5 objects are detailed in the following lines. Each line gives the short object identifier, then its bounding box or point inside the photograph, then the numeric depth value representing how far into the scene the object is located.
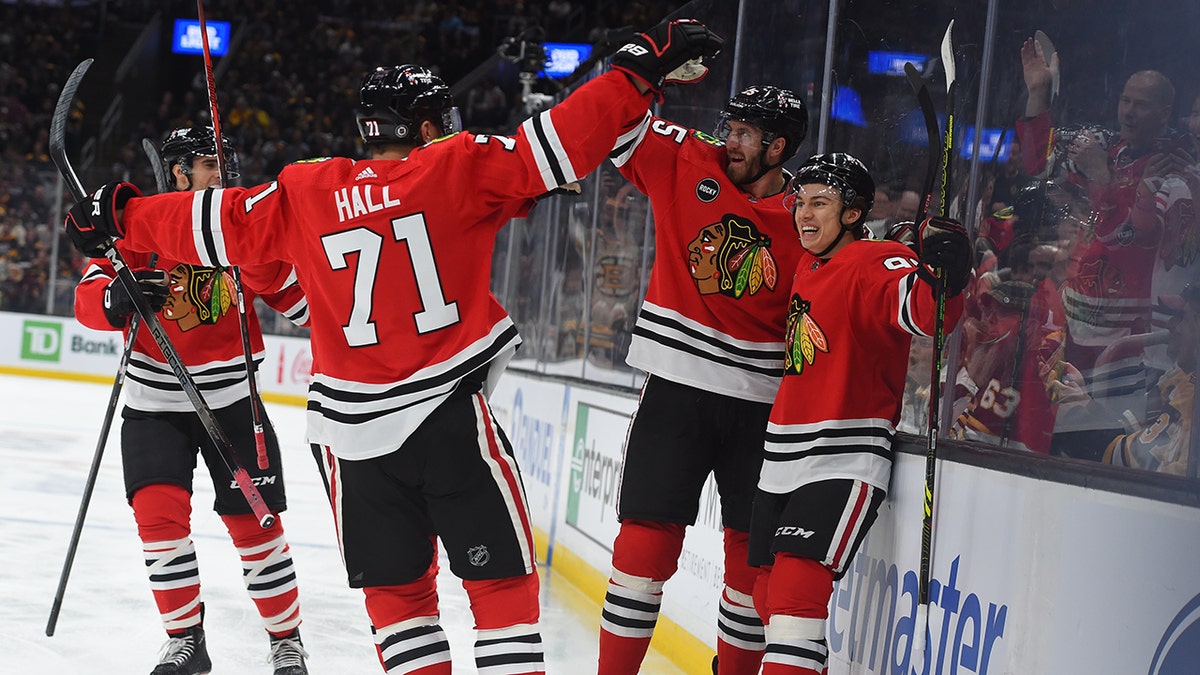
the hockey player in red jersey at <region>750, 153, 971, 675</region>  4.67
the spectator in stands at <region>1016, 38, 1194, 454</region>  4.11
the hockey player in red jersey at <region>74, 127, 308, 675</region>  6.23
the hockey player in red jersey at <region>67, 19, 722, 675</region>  4.09
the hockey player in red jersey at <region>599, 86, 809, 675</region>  5.40
